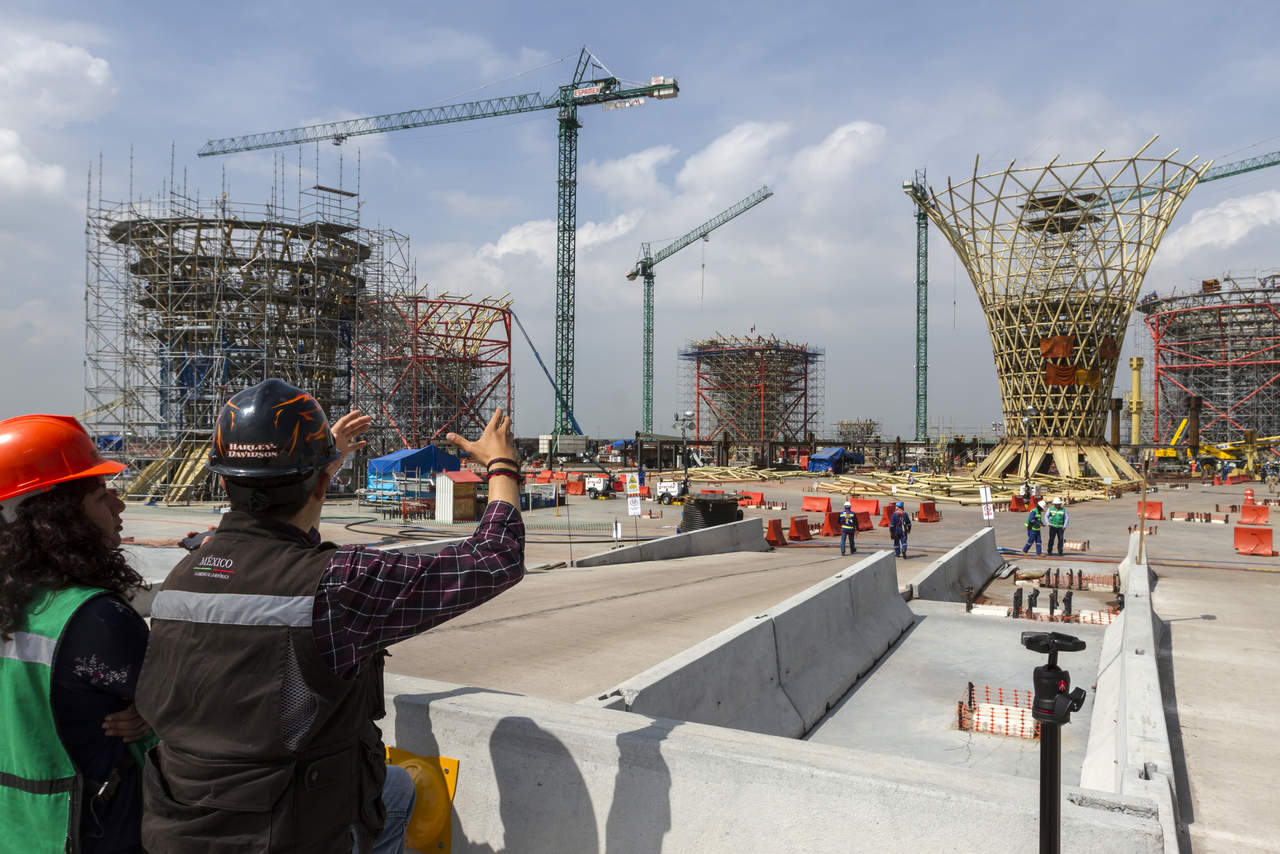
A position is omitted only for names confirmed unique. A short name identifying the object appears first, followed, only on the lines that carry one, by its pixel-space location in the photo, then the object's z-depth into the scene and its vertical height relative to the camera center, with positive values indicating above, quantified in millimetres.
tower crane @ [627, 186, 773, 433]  137125 +29177
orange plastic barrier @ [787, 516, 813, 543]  26047 -2709
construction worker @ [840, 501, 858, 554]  21344 -2056
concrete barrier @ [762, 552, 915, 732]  7801 -2135
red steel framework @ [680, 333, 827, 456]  114625 +8504
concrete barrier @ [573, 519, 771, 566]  18344 -2478
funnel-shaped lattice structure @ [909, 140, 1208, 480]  45438 +8852
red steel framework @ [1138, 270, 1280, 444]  90375 +10348
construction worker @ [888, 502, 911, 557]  20422 -2003
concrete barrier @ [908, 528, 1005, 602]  13852 -2399
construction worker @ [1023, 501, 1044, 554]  21281 -1995
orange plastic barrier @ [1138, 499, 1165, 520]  30859 -2540
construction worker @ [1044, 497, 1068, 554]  21016 -1920
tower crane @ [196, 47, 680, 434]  87188 +28339
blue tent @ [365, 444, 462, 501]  34844 -946
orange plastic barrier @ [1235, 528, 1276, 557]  21344 -2462
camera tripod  2570 -956
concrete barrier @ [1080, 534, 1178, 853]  3842 -1790
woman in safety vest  2150 -600
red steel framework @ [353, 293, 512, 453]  55500 +5593
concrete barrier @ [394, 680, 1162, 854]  2791 -1267
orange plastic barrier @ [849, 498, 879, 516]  33400 -2454
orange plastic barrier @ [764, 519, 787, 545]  24422 -2649
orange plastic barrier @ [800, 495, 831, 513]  35500 -2534
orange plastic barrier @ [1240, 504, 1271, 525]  26025 -2188
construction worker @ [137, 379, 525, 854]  2029 -535
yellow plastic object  3238 -1433
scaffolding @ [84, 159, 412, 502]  42969 +6637
